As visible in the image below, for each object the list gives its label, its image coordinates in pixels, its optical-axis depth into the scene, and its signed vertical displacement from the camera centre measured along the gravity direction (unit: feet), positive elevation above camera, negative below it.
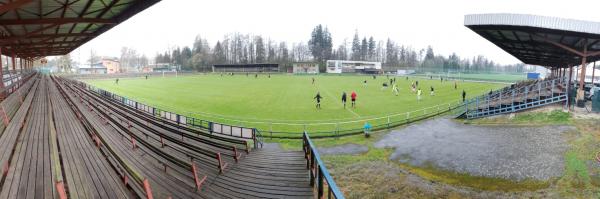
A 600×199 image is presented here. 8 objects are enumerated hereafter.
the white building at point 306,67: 318.45 +4.38
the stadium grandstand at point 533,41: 50.83 +6.18
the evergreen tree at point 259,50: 400.67 +25.67
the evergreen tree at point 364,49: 431.84 +30.10
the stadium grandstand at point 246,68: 323.51 +3.10
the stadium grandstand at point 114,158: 16.15 -5.46
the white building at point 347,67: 328.08 +4.89
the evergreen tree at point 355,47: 437.99 +33.12
